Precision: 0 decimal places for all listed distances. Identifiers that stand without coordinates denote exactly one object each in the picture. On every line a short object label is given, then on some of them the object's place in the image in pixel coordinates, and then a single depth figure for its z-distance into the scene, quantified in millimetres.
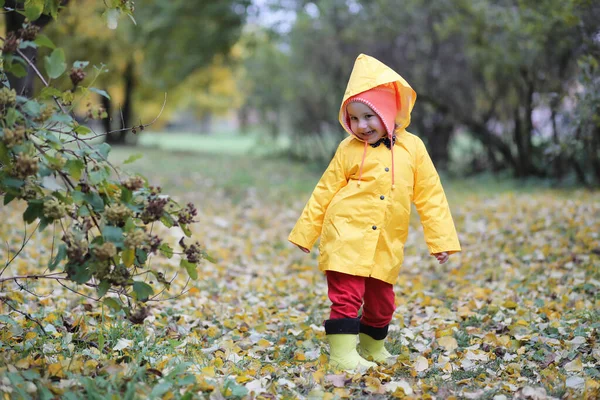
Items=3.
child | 3268
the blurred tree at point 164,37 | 13742
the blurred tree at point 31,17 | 2492
